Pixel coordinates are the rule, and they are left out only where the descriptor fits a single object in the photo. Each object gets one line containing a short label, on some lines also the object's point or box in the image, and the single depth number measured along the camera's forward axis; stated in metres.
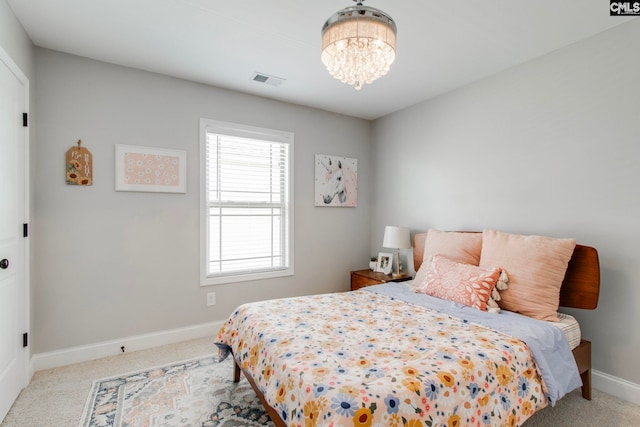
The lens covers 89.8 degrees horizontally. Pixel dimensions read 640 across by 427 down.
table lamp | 3.44
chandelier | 1.53
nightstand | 3.42
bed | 1.22
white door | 1.88
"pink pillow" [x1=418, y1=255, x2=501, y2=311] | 2.17
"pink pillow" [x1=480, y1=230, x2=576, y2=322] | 2.07
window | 3.20
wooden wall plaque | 2.55
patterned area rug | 1.87
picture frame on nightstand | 3.67
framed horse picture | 3.83
